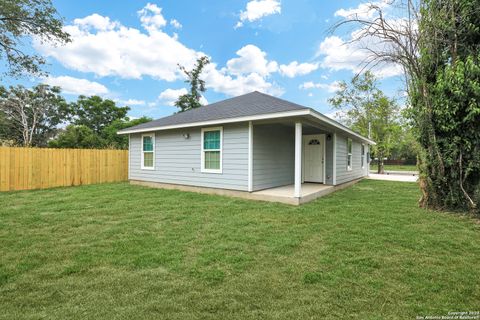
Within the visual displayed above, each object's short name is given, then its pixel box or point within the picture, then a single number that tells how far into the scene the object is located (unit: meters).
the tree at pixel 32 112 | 21.11
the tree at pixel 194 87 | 26.63
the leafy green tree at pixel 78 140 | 18.83
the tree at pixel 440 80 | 5.01
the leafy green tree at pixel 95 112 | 28.83
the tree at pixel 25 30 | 6.18
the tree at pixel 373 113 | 18.78
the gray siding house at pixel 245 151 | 6.75
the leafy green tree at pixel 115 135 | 21.98
